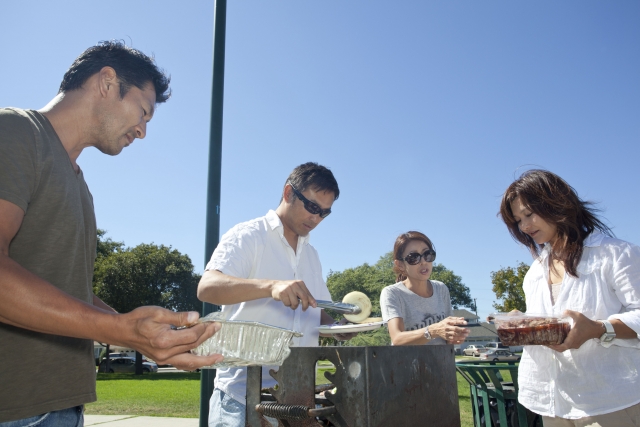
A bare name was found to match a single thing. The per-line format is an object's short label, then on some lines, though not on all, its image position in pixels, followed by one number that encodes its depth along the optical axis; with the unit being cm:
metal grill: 184
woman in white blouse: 231
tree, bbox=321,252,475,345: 4424
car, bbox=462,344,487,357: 3906
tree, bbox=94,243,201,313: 2636
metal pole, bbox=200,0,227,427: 419
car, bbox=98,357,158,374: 3272
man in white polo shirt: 242
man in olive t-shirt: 122
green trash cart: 377
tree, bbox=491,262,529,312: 2806
